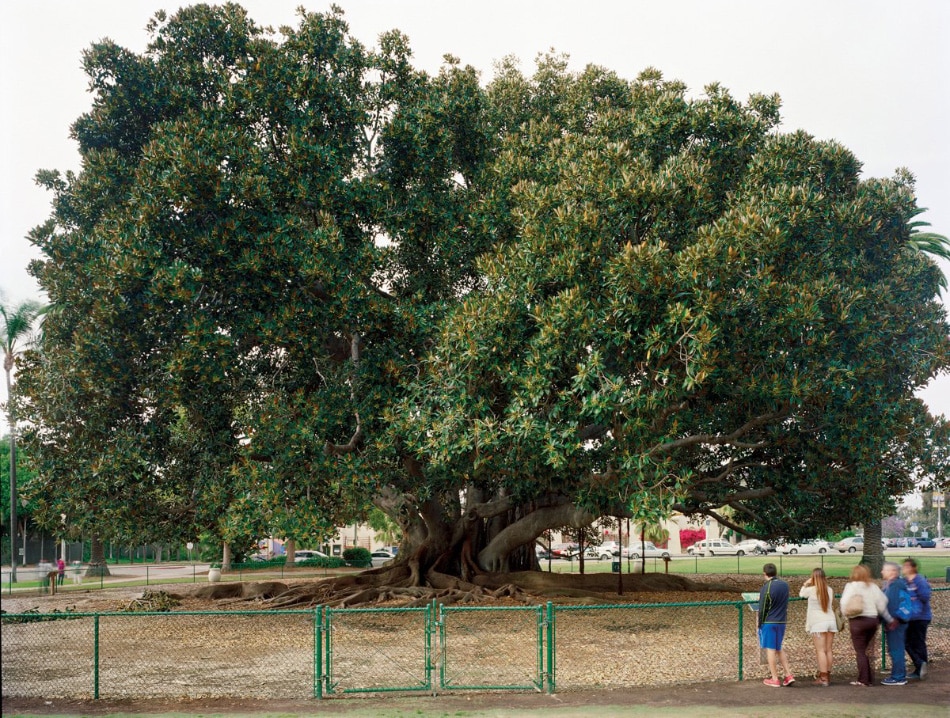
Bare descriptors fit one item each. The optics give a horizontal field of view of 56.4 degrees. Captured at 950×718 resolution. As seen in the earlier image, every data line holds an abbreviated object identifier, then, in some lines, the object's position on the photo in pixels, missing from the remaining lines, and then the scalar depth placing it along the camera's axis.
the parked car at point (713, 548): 74.39
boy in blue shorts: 12.09
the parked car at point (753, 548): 72.69
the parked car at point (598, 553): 63.71
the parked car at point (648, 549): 76.32
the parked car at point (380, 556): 58.49
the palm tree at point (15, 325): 43.53
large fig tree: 18.03
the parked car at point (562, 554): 62.88
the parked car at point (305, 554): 65.42
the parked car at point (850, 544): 76.94
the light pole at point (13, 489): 33.36
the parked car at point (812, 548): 74.75
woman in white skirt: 12.20
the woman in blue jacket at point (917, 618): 12.43
